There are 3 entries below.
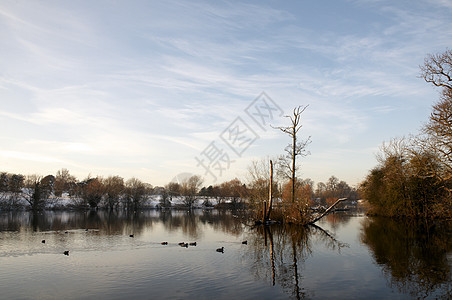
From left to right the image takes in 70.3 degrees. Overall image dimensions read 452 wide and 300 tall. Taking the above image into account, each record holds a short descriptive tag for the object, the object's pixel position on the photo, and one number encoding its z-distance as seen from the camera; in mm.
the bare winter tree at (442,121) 17422
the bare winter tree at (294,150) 26391
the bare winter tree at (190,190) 76688
